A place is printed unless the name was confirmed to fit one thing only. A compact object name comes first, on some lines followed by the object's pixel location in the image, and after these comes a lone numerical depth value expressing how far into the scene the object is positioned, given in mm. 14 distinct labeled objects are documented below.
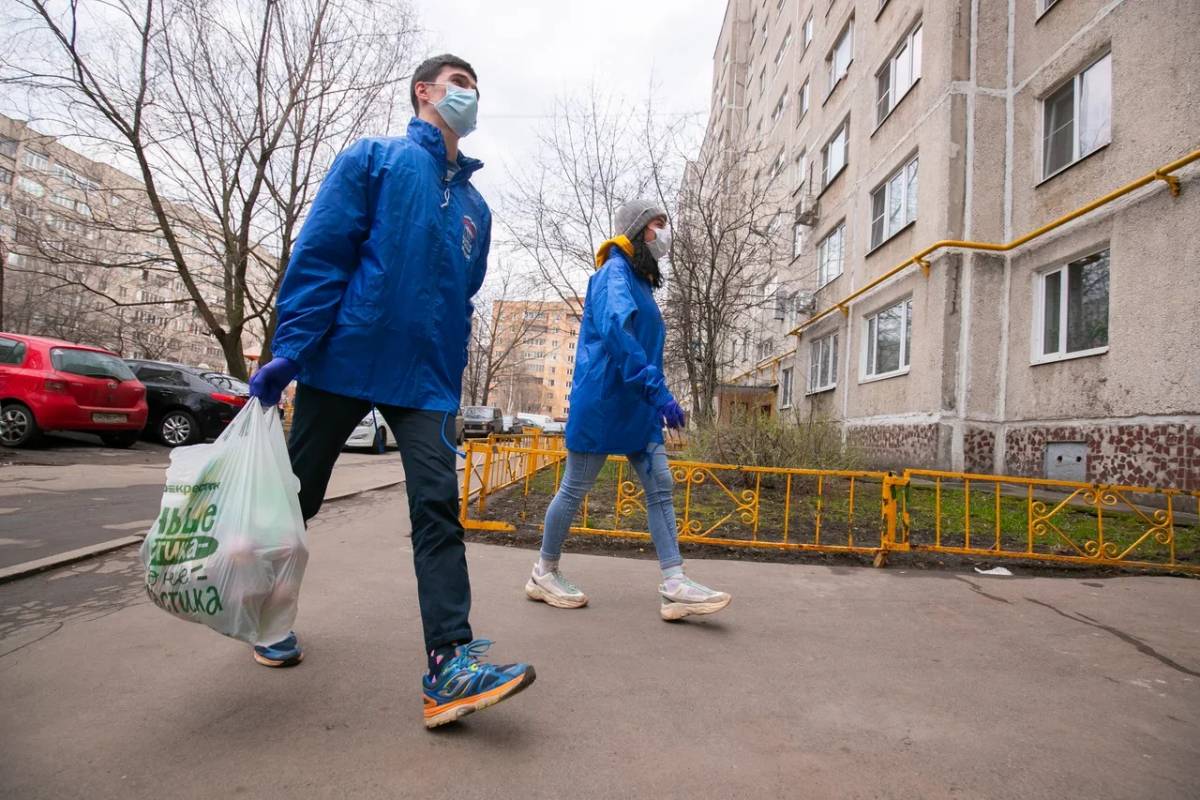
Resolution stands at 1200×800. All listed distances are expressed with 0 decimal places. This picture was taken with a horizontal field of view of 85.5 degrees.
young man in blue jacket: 1863
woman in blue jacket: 2863
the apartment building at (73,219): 14758
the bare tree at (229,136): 13883
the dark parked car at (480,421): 24700
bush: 6938
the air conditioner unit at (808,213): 16047
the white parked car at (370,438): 14763
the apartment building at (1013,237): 6984
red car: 8148
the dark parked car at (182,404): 10867
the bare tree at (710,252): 11359
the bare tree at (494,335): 36781
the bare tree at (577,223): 12203
